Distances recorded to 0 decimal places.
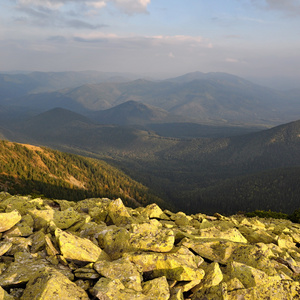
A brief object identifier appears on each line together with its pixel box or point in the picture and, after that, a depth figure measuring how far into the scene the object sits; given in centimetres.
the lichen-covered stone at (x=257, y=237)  3114
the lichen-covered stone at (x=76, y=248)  1838
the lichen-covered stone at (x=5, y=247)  1840
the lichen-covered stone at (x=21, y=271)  1502
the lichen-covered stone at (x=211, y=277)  1703
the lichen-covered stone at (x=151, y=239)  2022
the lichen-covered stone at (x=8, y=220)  2219
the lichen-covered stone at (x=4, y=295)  1345
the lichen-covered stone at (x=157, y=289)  1502
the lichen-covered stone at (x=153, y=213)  4069
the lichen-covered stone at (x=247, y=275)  1809
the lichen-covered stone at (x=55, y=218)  2588
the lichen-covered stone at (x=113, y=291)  1413
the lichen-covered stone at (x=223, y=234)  2826
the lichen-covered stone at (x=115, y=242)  2069
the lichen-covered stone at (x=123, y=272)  1588
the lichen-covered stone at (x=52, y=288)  1362
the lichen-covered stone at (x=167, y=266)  1725
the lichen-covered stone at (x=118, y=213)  3100
